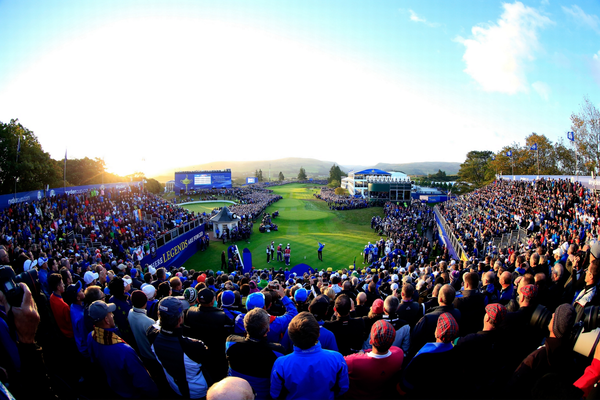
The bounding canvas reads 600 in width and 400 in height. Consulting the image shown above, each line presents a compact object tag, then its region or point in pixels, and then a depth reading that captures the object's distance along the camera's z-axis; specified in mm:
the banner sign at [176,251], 16620
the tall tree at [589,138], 29125
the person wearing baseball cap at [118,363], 3023
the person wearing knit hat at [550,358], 2885
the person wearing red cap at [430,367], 2820
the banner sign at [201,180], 63031
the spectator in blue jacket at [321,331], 3291
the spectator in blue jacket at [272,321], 3803
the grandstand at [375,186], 54469
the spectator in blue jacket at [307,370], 2439
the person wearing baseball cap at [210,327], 3709
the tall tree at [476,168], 59059
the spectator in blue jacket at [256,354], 2787
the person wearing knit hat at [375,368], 2787
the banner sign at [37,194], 16406
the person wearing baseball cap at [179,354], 3028
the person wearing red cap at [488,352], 3203
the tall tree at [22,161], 26250
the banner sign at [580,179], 17709
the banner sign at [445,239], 17675
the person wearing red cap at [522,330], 3590
